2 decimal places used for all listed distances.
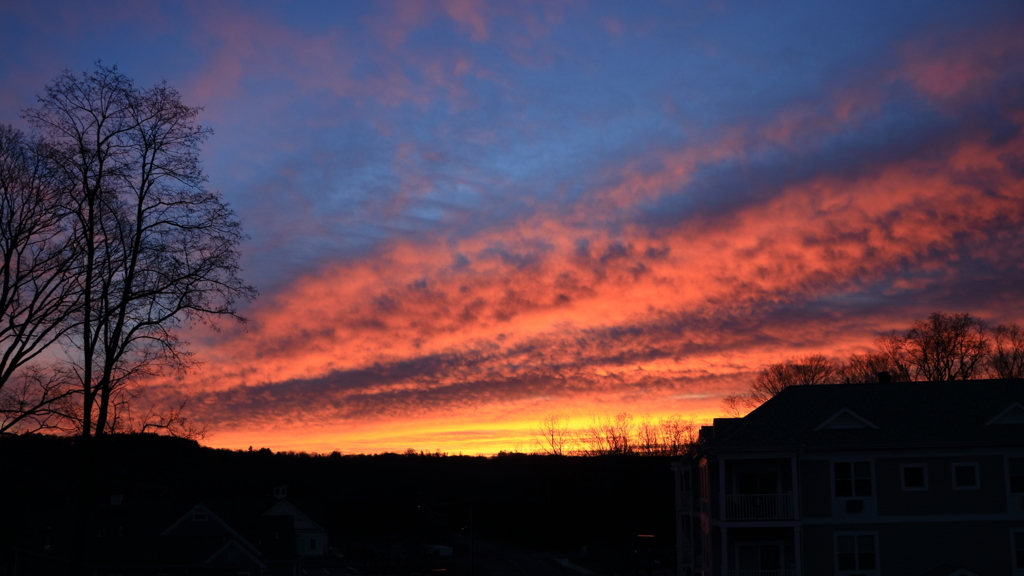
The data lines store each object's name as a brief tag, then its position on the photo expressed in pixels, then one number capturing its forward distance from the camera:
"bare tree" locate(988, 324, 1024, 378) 66.62
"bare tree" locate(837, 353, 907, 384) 72.88
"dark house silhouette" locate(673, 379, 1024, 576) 29.09
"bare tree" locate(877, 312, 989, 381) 67.62
